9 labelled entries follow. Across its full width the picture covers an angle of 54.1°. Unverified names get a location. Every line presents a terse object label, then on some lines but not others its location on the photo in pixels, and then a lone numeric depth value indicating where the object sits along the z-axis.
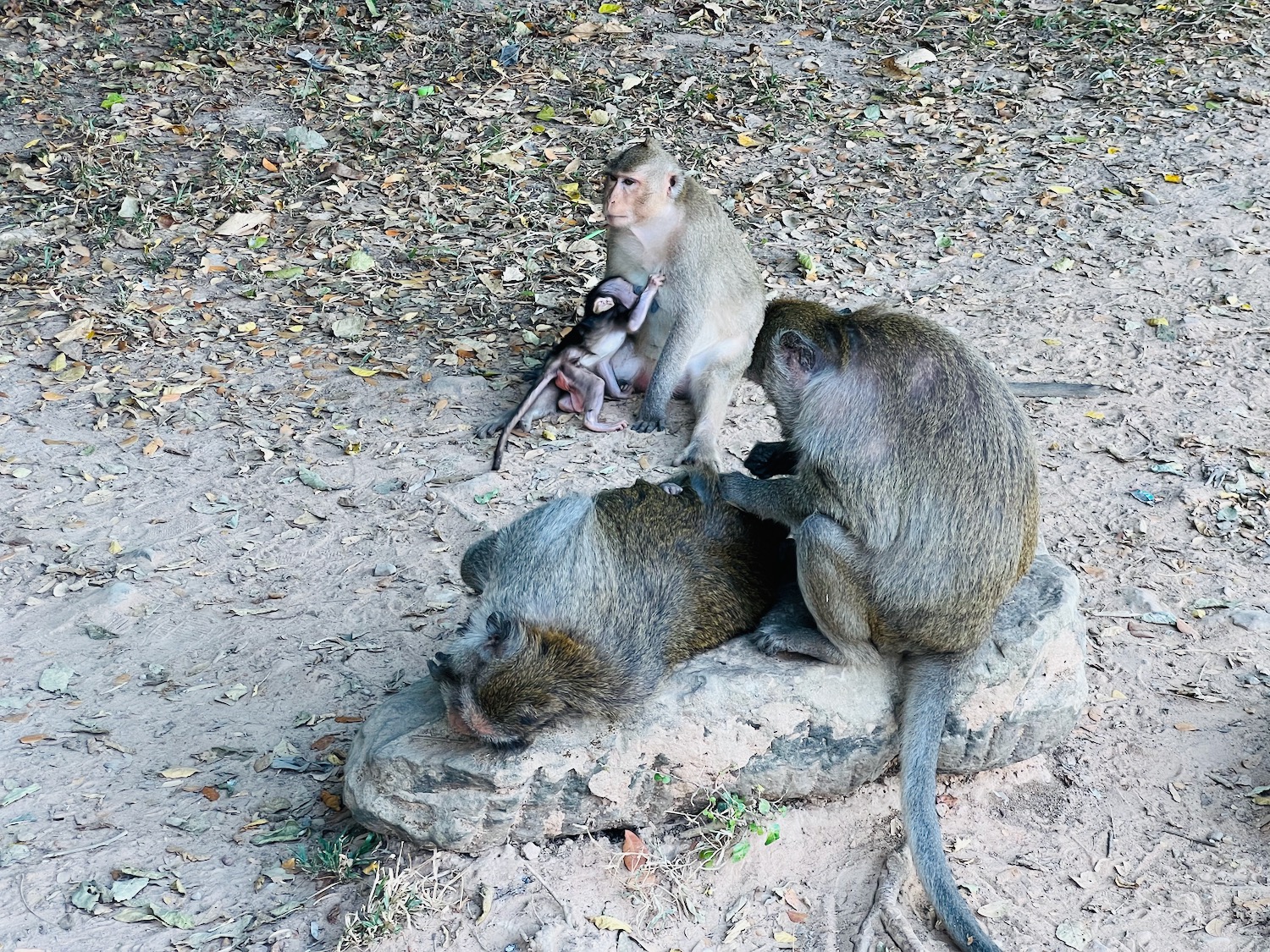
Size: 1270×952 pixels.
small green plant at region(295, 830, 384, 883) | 3.84
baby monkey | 6.46
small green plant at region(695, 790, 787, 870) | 3.94
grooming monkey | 3.77
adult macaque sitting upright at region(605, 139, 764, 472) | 6.33
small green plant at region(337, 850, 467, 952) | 3.62
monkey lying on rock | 3.57
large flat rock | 3.75
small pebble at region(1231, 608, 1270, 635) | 5.07
